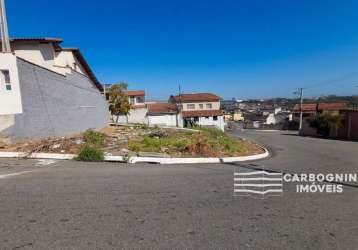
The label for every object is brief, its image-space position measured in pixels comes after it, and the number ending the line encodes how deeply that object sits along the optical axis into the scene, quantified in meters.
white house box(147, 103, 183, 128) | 43.97
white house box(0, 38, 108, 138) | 9.77
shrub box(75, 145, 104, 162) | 8.37
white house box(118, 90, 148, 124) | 41.50
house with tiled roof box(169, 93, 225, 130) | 50.09
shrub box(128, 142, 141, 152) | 10.34
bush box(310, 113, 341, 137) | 30.00
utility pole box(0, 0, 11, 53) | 11.53
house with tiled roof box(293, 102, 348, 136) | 56.94
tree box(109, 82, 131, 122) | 35.44
